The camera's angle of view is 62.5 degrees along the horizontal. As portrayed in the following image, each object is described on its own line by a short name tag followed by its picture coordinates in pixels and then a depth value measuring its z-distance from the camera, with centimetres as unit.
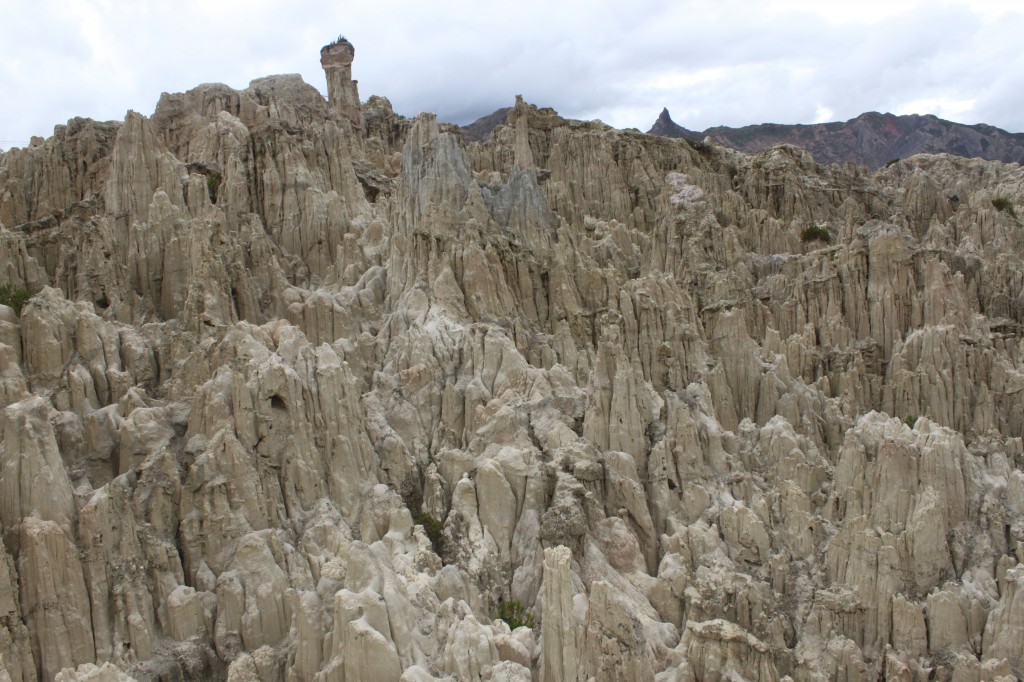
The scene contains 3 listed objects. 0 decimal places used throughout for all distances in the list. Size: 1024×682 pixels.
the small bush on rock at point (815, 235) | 5956
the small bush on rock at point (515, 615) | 2664
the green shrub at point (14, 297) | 3125
